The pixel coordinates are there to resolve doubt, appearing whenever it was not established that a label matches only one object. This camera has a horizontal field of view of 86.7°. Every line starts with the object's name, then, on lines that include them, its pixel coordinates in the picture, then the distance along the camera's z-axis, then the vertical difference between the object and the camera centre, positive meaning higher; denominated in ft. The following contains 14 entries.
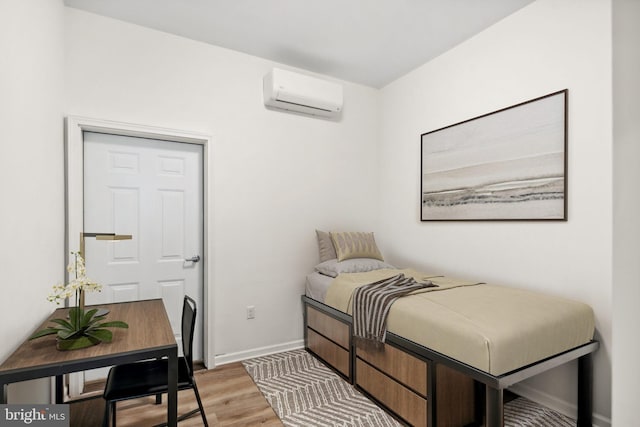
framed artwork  7.44 +1.25
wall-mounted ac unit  10.02 +3.69
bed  5.21 -2.34
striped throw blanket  7.14 -1.95
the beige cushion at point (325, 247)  10.83 -1.08
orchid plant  4.70 -1.70
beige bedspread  5.18 -1.87
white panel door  8.64 -0.14
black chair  5.40 -2.84
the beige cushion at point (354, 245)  10.50 -1.01
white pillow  9.97 -1.58
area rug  6.89 -4.24
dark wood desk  4.10 -1.89
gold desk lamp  5.58 -0.43
